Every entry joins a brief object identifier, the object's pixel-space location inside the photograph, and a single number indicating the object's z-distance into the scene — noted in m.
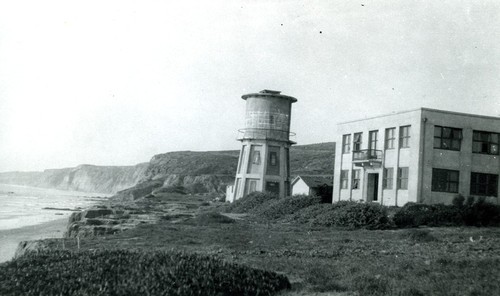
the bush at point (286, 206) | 34.81
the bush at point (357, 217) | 26.52
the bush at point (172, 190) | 83.20
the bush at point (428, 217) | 27.19
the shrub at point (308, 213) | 30.19
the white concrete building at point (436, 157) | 33.25
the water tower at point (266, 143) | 48.25
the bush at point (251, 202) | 41.78
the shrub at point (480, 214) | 27.64
